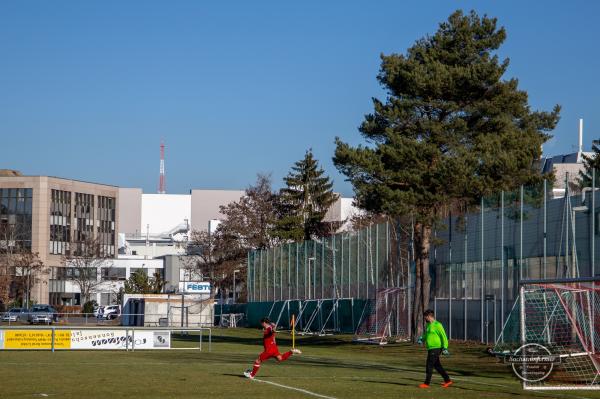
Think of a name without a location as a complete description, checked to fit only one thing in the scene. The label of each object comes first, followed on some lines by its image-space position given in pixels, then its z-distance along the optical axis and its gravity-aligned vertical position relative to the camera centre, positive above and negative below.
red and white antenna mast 186.75 +18.97
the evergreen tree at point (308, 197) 112.44 +9.85
